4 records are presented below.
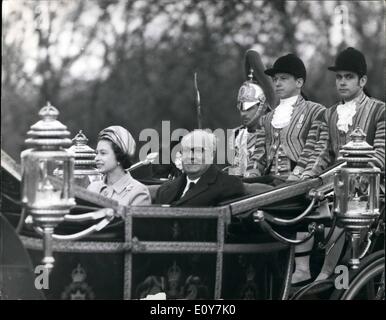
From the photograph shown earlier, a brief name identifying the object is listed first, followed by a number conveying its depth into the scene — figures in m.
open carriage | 11.12
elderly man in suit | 11.66
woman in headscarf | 12.02
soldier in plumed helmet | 13.36
